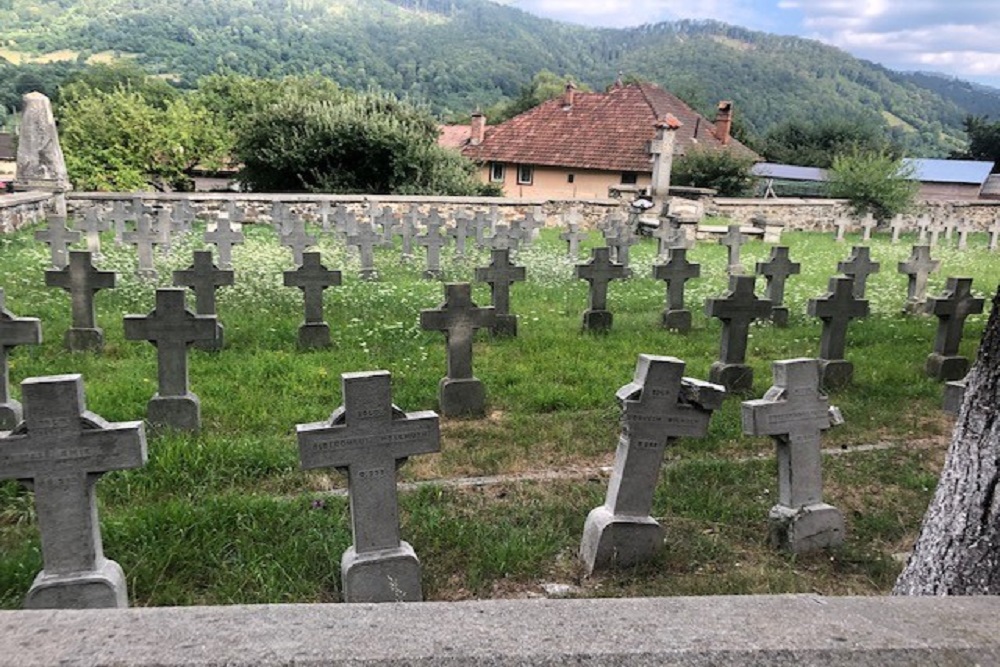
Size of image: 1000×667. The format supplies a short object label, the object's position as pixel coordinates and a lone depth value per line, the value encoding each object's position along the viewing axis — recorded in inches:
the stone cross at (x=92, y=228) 508.4
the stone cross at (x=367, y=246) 489.1
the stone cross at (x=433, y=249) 496.4
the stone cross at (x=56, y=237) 445.4
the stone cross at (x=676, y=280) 354.0
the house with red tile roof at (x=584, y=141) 1440.7
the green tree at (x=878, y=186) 957.8
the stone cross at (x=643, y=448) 149.9
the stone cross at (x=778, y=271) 372.8
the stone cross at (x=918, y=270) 411.2
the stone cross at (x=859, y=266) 401.4
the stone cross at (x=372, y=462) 132.8
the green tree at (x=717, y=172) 1122.4
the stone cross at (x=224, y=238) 473.7
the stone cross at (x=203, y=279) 296.2
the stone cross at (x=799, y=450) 157.3
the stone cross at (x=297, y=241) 483.5
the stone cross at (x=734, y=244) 542.0
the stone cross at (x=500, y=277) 331.9
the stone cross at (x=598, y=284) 347.9
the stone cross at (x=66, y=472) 120.2
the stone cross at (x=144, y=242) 450.0
